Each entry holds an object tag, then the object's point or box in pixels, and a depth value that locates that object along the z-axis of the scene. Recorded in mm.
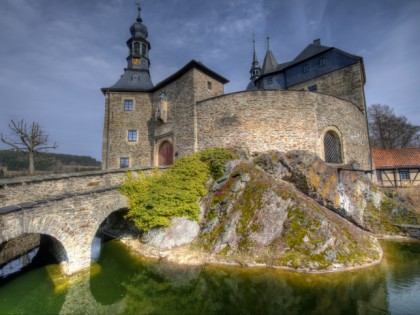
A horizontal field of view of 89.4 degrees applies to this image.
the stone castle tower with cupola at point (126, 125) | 18141
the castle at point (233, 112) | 13672
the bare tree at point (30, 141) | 17531
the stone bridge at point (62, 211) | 6062
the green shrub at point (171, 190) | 9375
